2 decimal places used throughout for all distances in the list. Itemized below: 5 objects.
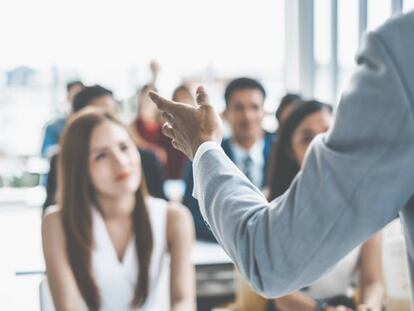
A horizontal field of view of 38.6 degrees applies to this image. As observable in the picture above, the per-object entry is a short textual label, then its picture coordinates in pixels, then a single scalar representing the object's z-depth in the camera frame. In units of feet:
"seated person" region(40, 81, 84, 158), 14.82
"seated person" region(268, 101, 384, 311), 6.91
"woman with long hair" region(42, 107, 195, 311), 6.47
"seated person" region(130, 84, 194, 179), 14.24
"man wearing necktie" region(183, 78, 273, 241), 11.00
